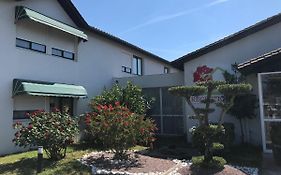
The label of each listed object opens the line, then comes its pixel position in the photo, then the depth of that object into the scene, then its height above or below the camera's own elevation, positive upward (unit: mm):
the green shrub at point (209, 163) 7556 -2379
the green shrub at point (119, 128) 8679 -1187
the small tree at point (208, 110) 7481 -368
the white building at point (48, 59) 10876 +2872
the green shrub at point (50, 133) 8560 -1338
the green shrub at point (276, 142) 8296 -1743
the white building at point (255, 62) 9915 +2267
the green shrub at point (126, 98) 12770 +205
